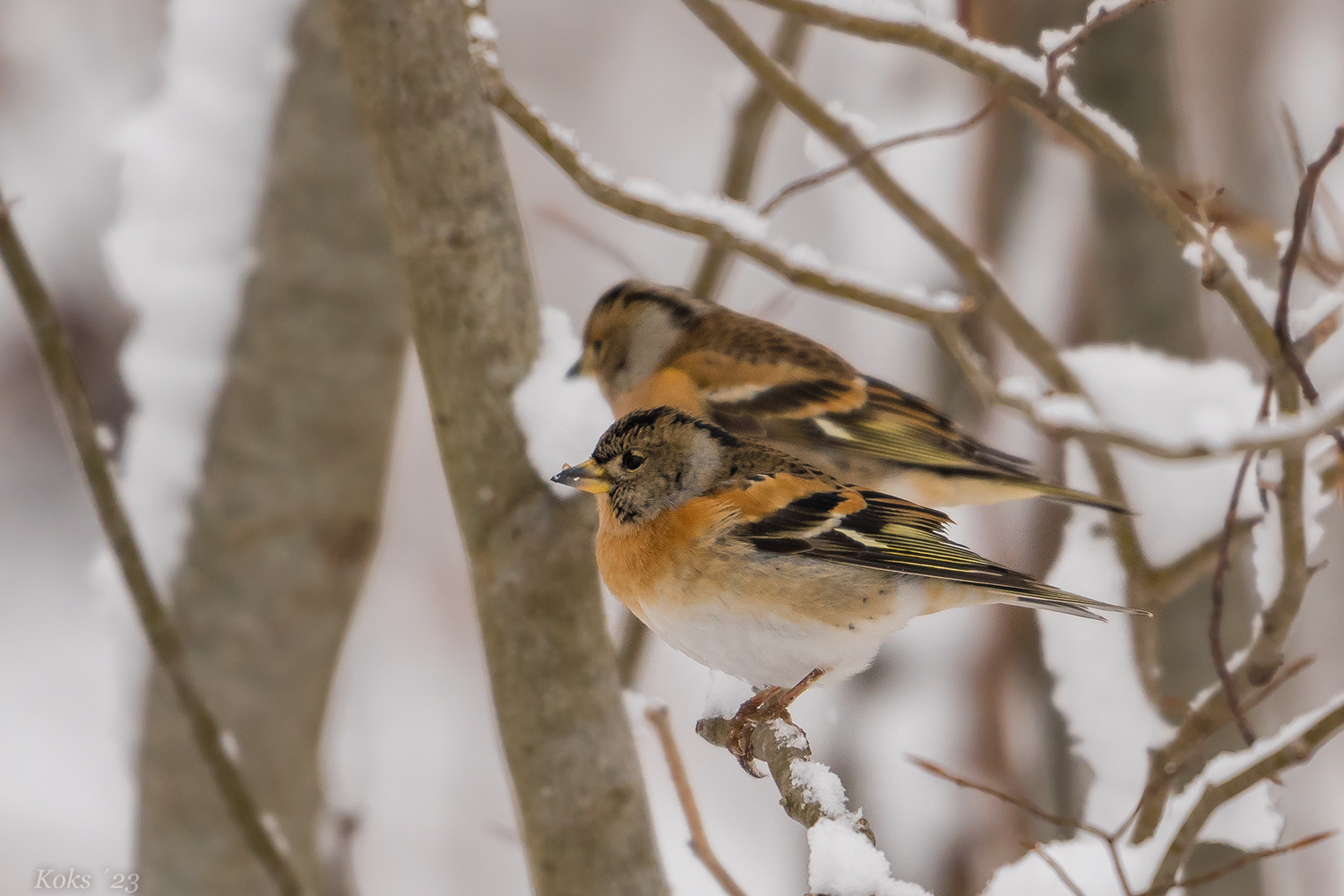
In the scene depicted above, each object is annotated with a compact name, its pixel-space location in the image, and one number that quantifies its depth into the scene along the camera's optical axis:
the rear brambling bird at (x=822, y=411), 7.07
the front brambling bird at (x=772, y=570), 4.81
